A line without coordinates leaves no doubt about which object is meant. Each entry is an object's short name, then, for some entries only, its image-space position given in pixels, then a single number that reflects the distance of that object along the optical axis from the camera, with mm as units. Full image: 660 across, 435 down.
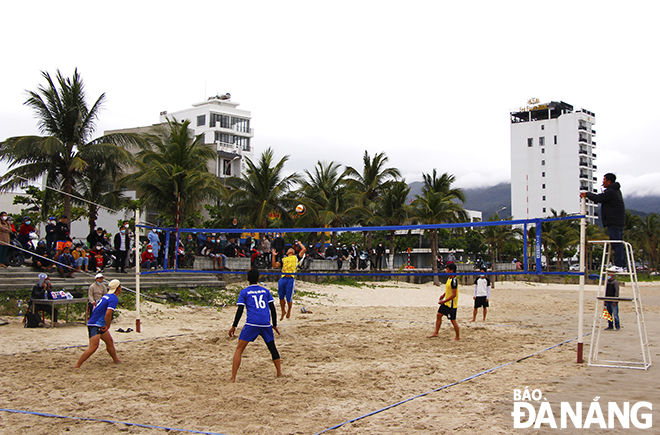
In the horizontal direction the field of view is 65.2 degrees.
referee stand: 7090
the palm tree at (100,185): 18891
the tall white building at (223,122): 62062
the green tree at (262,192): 23203
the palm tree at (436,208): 28453
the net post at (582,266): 7074
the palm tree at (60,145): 17250
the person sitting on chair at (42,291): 10594
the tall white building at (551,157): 76812
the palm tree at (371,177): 30359
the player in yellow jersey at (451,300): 9695
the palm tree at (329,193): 27344
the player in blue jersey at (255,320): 6434
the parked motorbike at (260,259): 18141
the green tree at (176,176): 19844
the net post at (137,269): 9783
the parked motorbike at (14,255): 13789
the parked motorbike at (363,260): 26609
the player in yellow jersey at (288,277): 11195
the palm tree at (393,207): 29469
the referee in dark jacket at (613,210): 7246
